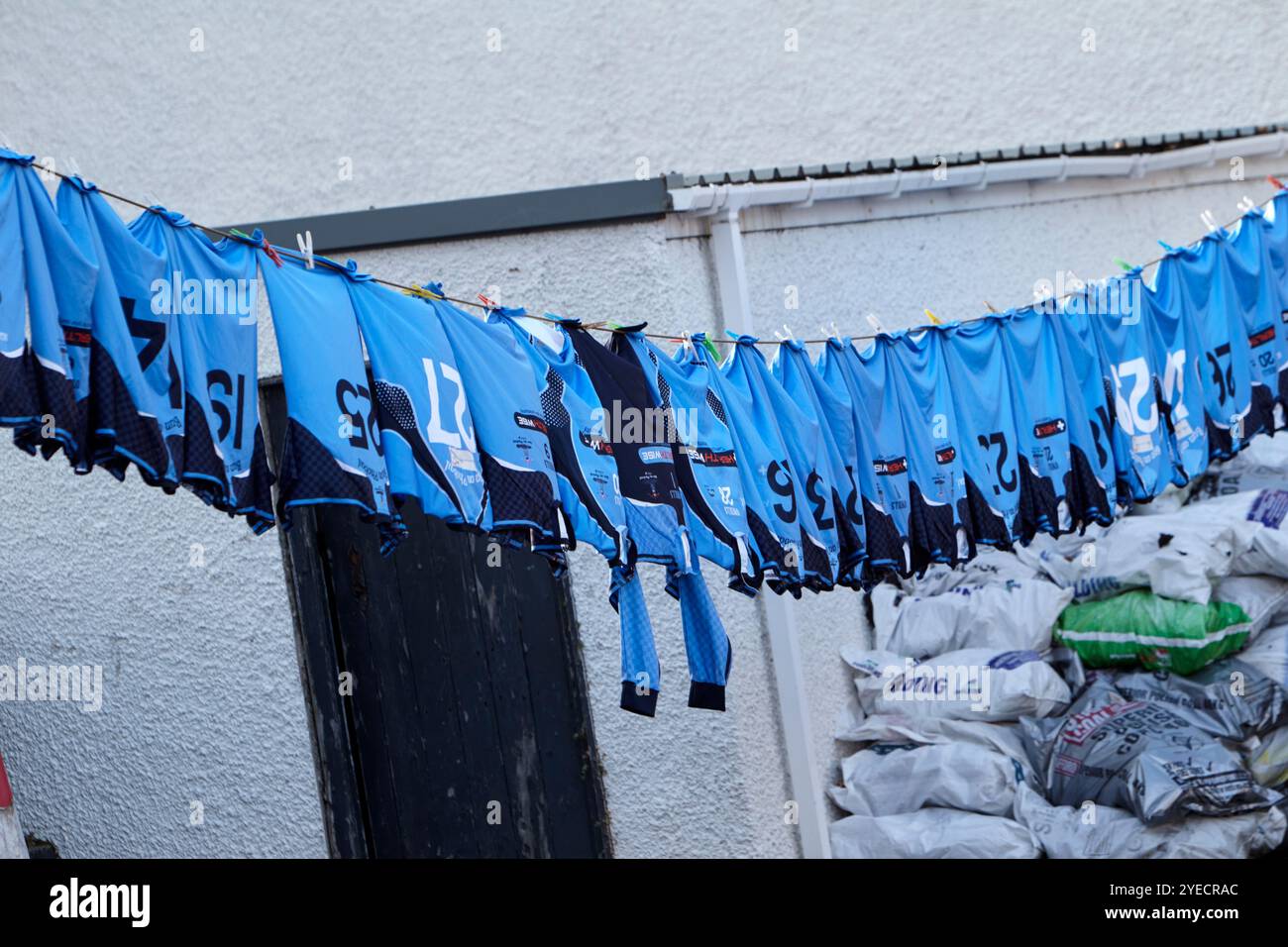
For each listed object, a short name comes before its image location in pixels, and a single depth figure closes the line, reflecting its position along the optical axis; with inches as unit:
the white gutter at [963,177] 279.3
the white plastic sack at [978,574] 299.9
